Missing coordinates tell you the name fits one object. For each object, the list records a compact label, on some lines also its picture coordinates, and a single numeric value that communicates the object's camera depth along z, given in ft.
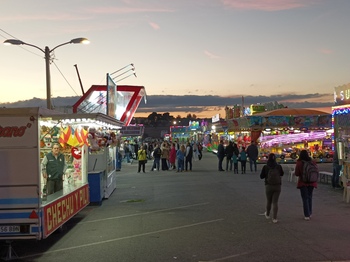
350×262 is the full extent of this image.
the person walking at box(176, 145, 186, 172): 87.25
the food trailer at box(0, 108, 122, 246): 25.89
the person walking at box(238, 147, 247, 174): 81.84
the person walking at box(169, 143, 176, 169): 95.50
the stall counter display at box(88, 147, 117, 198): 49.42
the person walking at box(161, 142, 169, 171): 93.97
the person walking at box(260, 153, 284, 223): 34.78
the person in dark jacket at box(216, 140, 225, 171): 86.58
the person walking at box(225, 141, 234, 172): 83.62
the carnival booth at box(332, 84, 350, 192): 54.19
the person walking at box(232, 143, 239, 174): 80.77
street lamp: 56.65
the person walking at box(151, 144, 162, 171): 92.75
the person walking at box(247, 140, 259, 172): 81.82
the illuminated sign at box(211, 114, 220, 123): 211.92
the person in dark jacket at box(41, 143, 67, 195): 34.35
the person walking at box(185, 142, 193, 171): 88.15
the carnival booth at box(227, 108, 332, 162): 108.78
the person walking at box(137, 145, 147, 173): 89.97
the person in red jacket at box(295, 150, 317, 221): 35.01
